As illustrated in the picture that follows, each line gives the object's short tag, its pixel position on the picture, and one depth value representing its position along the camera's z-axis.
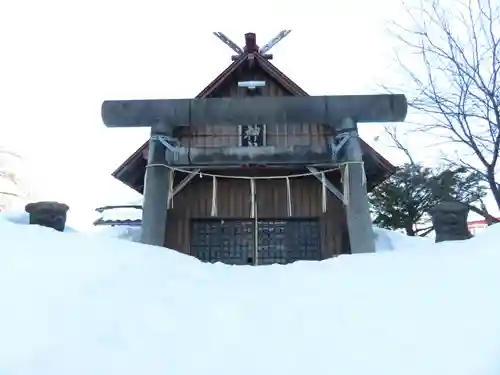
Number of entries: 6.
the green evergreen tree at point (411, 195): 16.27
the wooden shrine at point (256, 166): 7.64
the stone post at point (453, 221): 6.80
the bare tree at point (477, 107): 9.88
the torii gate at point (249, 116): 7.57
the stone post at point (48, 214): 7.15
